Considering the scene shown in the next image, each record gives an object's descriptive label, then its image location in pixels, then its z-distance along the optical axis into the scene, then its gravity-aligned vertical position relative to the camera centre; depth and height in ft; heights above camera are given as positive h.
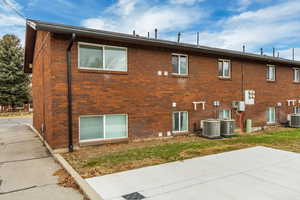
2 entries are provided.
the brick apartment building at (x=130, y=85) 22.97 +2.19
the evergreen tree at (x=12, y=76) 84.46 +10.89
